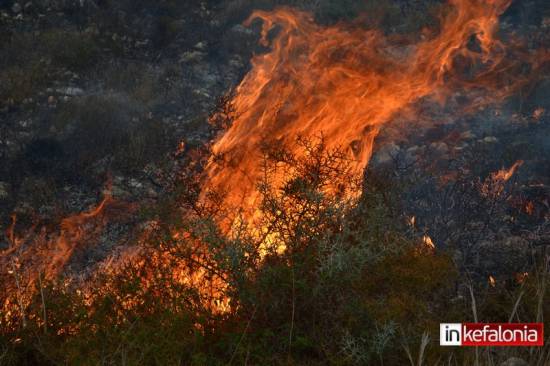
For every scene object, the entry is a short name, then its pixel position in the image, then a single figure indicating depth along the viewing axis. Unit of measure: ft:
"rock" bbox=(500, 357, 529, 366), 18.54
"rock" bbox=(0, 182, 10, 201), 43.70
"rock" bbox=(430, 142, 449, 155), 46.39
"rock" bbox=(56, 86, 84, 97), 56.65
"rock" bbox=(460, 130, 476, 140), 47.91
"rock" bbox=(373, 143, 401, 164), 45.24
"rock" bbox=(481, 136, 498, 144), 46.98
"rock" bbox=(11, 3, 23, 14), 69.26
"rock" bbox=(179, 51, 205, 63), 63.99
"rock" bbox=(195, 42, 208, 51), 66.39
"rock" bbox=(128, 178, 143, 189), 45.91
